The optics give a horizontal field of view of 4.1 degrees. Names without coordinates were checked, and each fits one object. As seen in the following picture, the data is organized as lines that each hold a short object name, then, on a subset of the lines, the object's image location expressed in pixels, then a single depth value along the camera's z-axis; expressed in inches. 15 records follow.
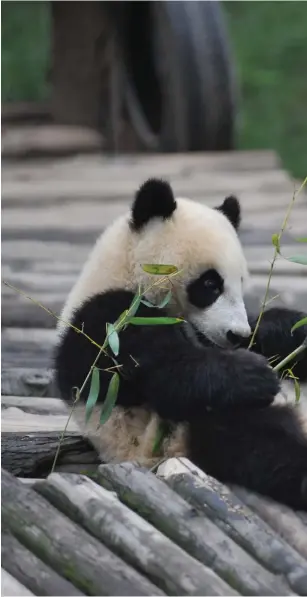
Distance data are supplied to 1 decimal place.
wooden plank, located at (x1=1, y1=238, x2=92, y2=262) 429.7
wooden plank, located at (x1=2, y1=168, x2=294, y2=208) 540.6
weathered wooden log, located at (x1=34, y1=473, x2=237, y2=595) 324.0
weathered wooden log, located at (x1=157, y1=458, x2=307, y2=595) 326.5
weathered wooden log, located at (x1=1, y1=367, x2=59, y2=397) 374.8
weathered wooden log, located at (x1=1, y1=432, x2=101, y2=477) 345.2
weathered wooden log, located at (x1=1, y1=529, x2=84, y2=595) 323.5
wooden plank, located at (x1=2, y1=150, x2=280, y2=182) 601.1
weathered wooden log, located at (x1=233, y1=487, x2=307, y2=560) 330.8
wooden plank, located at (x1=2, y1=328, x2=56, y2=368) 386.1
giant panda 339.1
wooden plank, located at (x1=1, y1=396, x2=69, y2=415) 367.4
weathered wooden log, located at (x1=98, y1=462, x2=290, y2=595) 324.7
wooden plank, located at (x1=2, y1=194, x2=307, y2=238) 482.2
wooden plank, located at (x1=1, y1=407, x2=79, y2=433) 357.5
